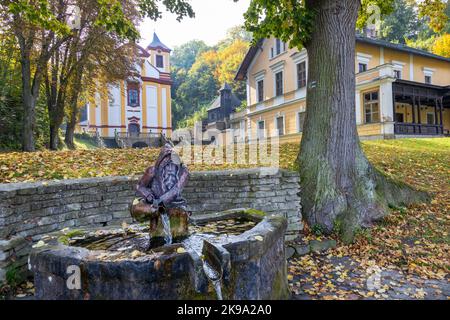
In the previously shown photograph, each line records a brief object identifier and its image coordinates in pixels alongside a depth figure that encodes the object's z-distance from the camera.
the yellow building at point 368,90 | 20.19
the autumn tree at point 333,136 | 6.21
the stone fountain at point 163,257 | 2.76
